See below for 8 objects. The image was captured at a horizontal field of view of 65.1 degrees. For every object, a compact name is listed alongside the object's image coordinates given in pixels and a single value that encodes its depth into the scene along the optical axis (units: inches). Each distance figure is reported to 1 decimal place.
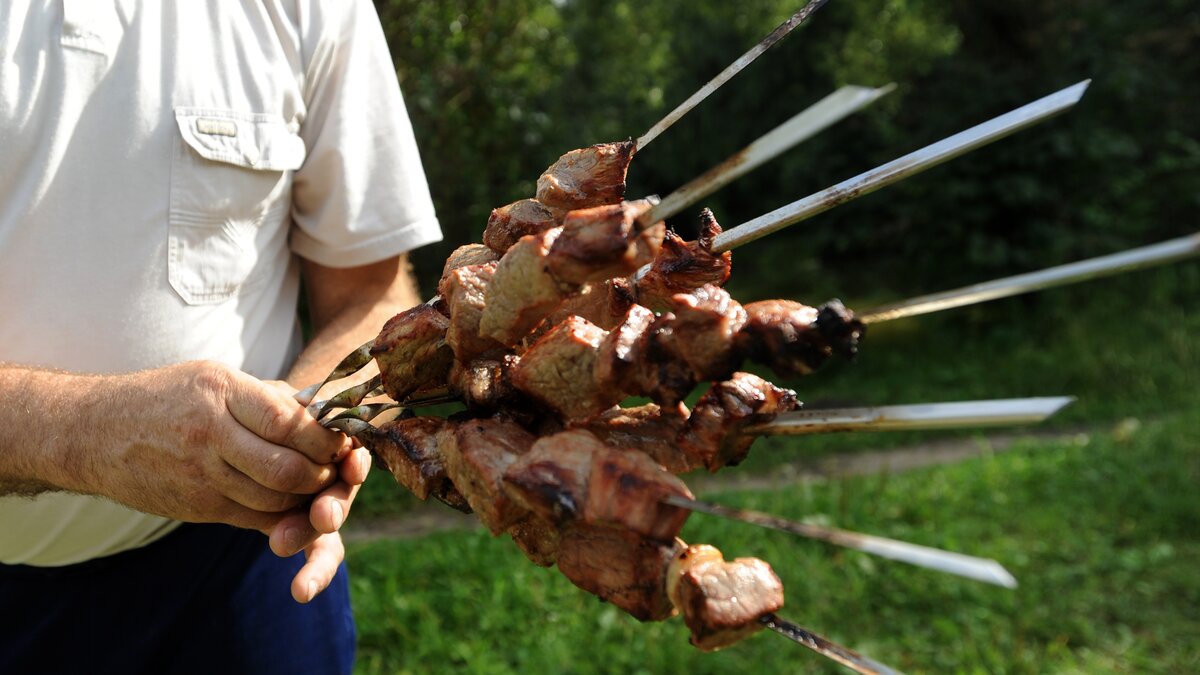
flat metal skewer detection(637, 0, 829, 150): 19.2
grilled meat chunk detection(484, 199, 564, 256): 22.5
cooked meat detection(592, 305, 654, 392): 18.1
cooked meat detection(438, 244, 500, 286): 23.1
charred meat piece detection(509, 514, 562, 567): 20.2
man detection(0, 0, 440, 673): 21.9
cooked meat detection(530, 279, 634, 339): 21.9
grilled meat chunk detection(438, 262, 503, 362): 20.4
